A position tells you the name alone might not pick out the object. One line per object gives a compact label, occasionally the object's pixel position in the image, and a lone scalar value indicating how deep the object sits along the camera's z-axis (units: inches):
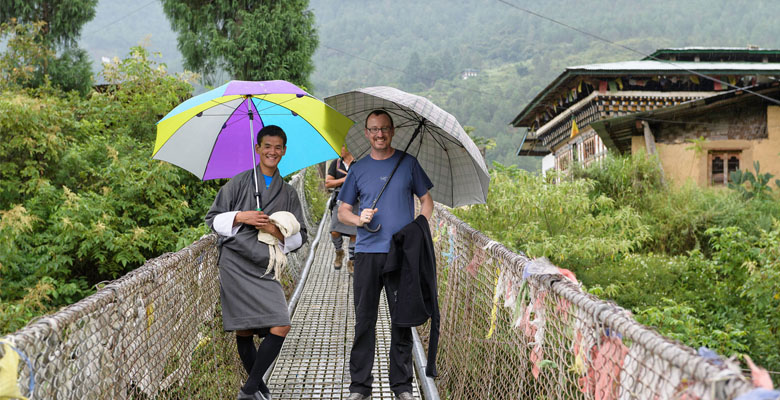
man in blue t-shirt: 136.9
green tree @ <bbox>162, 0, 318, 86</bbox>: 730.8
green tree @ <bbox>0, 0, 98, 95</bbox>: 642.8
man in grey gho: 136.2
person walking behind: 238.1
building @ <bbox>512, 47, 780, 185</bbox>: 625.0
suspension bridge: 60.7
